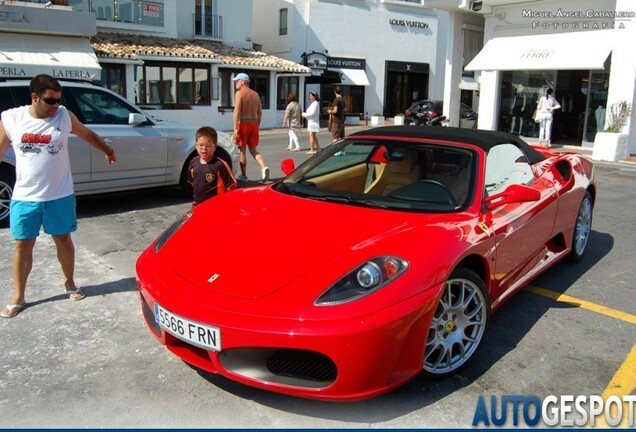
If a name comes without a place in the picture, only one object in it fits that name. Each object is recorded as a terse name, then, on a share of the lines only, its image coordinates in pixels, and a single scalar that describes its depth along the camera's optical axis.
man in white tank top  3.98
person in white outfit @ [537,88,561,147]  16.17
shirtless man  9.18
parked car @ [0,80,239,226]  6.64
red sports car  2.62
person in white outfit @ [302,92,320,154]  14.69
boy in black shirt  4.64
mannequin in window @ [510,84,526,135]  18.69
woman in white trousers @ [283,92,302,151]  15.14
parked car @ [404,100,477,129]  23.81
